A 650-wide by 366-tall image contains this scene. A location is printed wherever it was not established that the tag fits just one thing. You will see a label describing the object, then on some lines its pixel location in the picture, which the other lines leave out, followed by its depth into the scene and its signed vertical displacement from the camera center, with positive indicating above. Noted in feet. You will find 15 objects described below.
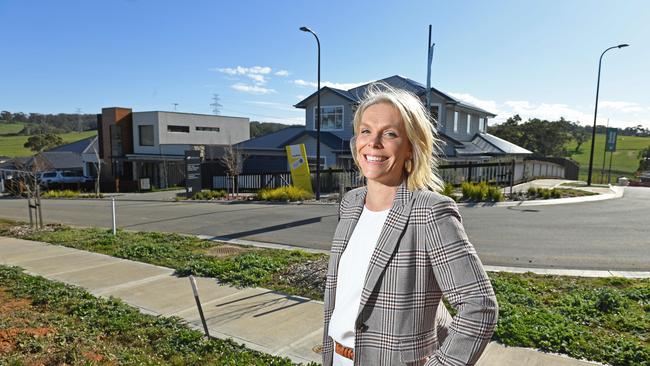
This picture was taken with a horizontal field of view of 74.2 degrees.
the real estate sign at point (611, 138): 112.57 +5.55
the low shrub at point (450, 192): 60.64 -5.03
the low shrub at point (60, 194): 102.45 -10.75
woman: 5.04 -1.38
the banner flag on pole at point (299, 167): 73.82 -2.31
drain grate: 29.42 -6.98
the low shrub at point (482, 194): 61.57 -5.34
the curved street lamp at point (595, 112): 89.31 +9.94
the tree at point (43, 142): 277.23 +4.79
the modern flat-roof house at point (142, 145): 150.30 +2.23
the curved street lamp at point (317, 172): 66.18 -2.90
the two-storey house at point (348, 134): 91.81 +5.11
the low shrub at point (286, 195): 67.74 -6.57
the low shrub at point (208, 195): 79.46 -8.03
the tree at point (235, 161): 82.89 -1.79
